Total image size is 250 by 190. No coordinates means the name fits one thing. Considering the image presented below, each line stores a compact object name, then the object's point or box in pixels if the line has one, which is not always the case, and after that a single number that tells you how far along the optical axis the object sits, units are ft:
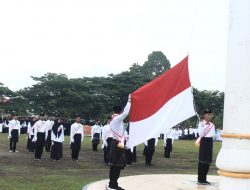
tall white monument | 15.88
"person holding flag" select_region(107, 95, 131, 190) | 30.30
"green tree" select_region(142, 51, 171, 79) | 217.15
